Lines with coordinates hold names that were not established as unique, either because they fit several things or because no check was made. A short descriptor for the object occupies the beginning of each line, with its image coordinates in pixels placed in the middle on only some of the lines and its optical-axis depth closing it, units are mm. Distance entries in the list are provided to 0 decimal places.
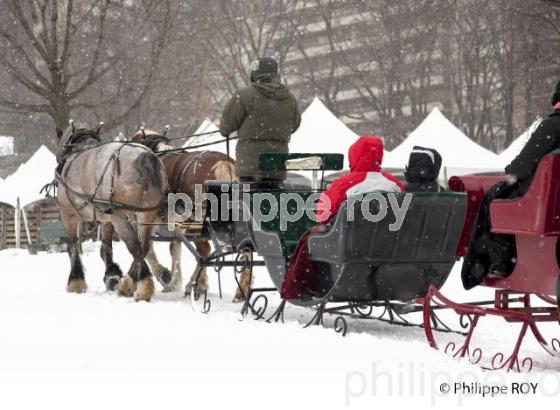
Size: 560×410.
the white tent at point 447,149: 24531
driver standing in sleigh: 10102
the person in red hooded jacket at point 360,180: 7758
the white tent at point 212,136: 27703
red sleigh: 5934
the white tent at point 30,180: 30234
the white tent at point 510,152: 24469
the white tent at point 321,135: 25047
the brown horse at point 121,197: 11297
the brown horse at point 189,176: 11516
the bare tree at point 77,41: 20344
